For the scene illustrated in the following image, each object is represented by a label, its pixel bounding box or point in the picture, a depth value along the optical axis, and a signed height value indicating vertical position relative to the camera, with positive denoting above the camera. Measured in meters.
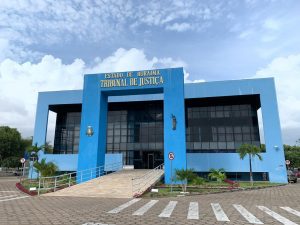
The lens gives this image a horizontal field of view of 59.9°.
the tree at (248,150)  25.91 +1.19
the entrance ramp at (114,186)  16.53 -1.77
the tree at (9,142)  57.37 +4.31
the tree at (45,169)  22.02 -0.65
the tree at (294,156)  61.78 +1.47
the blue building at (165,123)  24.75 +4.79
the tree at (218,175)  24.83 -1.26
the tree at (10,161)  59.86 +0.00
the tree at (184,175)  19.27 -0.96
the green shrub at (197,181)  19.97 -1.45
